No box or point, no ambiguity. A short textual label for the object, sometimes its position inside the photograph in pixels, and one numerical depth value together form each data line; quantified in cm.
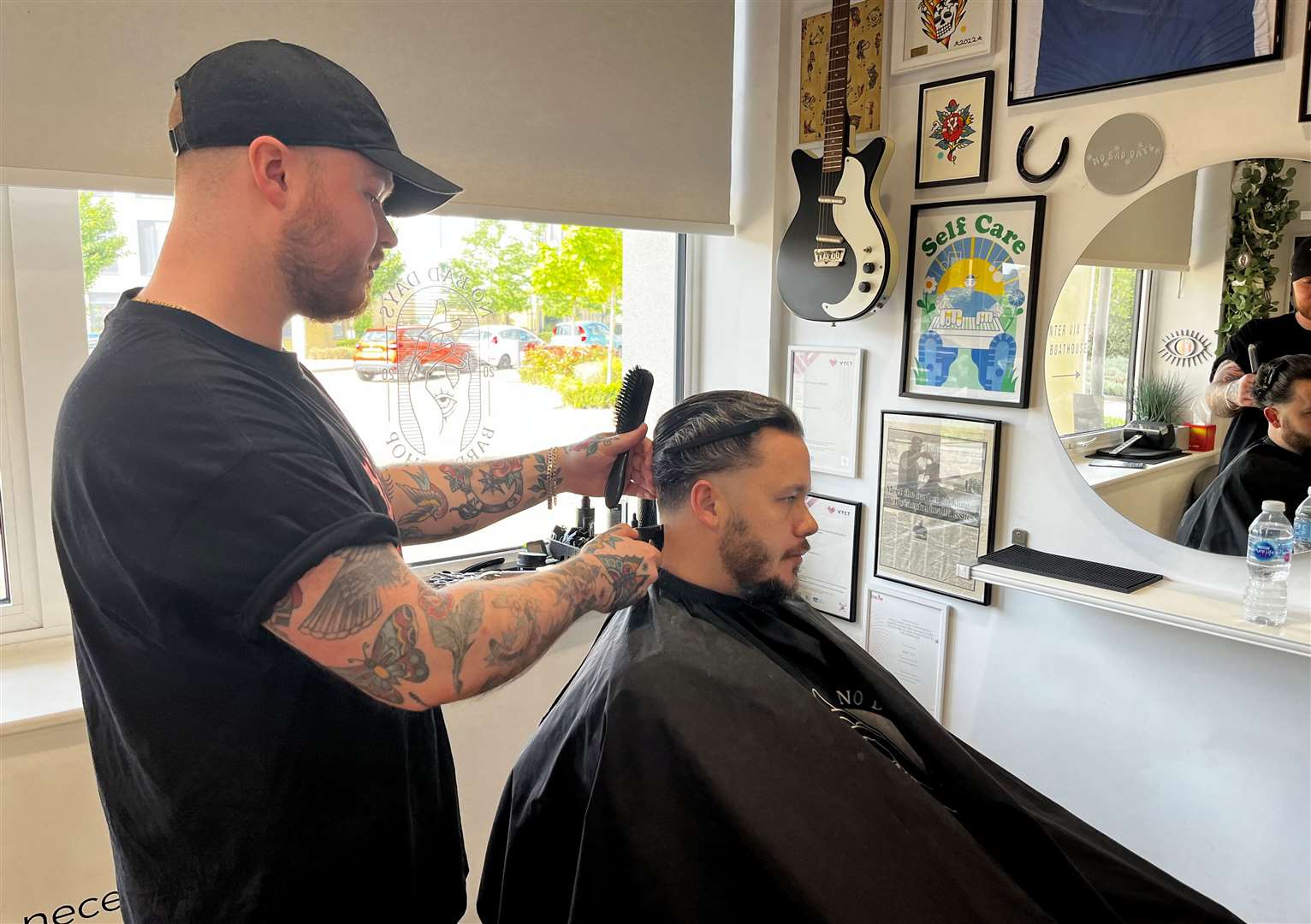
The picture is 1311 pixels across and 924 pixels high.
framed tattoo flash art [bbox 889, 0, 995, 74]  212
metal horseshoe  201
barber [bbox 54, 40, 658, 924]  82
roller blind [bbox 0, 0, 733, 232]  163
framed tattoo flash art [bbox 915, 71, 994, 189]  215
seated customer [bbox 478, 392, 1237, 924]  111
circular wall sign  188
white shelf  160
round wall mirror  173
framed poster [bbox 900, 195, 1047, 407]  211
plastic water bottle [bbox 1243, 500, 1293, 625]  169
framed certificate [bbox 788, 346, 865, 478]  253
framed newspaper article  224
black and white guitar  224
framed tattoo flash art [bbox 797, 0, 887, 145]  234
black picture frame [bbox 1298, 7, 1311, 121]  165
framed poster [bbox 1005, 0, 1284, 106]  172
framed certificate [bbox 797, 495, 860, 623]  257
